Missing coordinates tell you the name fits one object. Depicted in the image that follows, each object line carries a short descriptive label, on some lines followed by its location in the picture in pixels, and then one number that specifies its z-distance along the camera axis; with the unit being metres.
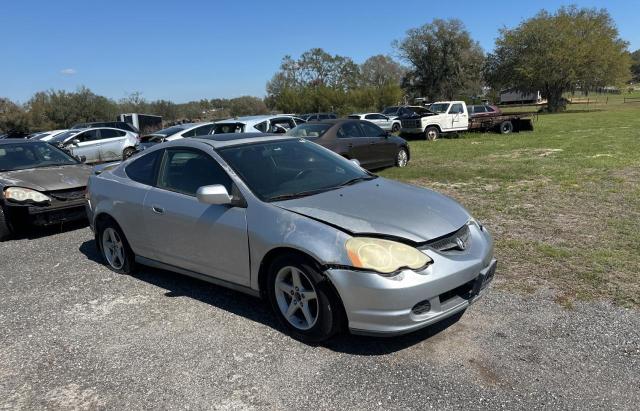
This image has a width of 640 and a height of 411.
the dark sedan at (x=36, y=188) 6.90
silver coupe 3.19
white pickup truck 22.66
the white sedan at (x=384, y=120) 30.83
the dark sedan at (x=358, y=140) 11.84
